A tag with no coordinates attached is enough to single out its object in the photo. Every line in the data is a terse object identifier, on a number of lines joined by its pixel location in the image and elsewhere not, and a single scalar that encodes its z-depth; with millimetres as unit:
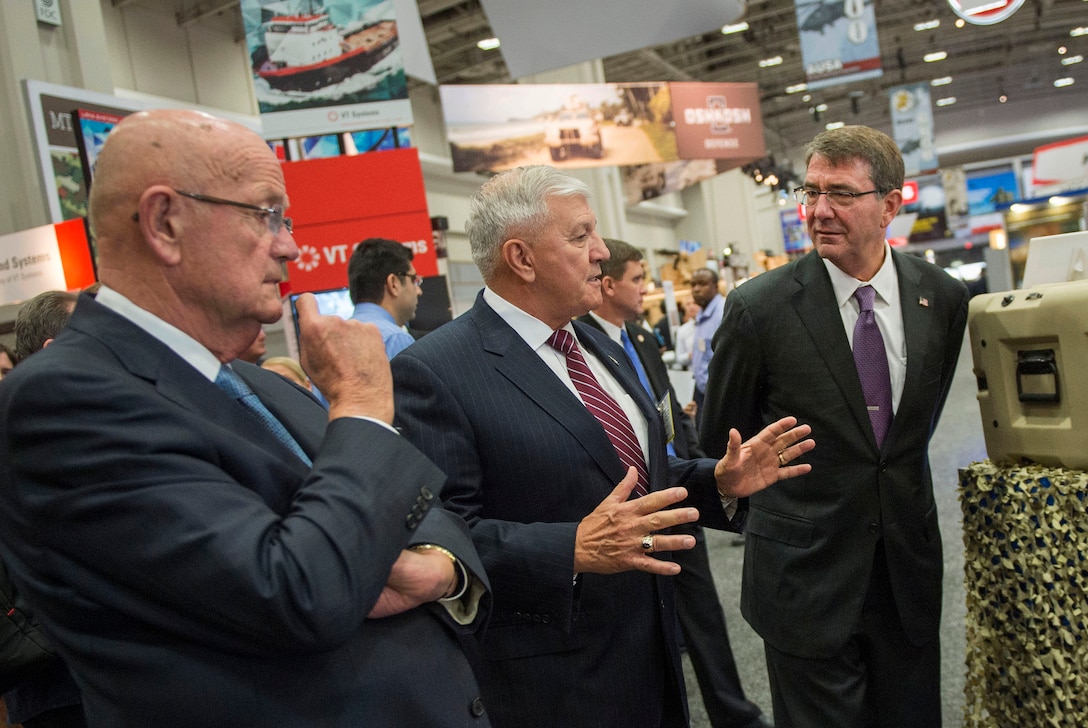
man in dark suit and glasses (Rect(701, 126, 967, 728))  2223
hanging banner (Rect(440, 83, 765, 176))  10812
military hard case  2008
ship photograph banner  4871
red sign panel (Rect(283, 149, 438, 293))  5020
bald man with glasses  979
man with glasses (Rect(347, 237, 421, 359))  3994
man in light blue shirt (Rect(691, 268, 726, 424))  5859
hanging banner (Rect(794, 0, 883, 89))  10727
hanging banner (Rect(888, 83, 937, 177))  18188
